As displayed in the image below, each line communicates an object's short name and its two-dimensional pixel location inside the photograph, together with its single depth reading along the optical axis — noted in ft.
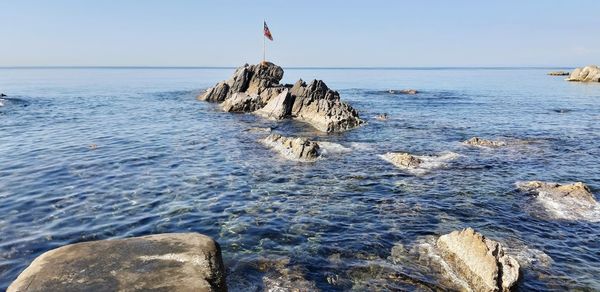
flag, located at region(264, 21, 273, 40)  201.05
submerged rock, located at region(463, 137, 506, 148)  96.33
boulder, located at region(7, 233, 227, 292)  27.07
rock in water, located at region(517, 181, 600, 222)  53.57
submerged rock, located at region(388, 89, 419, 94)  275.45
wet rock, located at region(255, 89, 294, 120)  146.12
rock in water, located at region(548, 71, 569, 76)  572.30
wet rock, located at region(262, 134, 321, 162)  82.69
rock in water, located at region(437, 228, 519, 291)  35.53
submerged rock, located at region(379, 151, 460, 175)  75.06
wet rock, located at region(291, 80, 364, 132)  122.94
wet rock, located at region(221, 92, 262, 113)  164.45
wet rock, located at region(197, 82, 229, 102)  204.74
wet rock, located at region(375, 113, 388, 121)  142.41
